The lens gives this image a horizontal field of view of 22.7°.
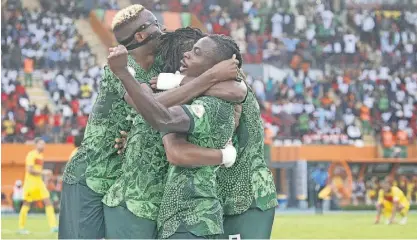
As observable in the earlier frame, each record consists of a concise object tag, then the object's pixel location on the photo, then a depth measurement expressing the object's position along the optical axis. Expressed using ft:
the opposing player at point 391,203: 76.54
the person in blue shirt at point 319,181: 93.03
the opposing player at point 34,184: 63.00
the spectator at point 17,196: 85.46
